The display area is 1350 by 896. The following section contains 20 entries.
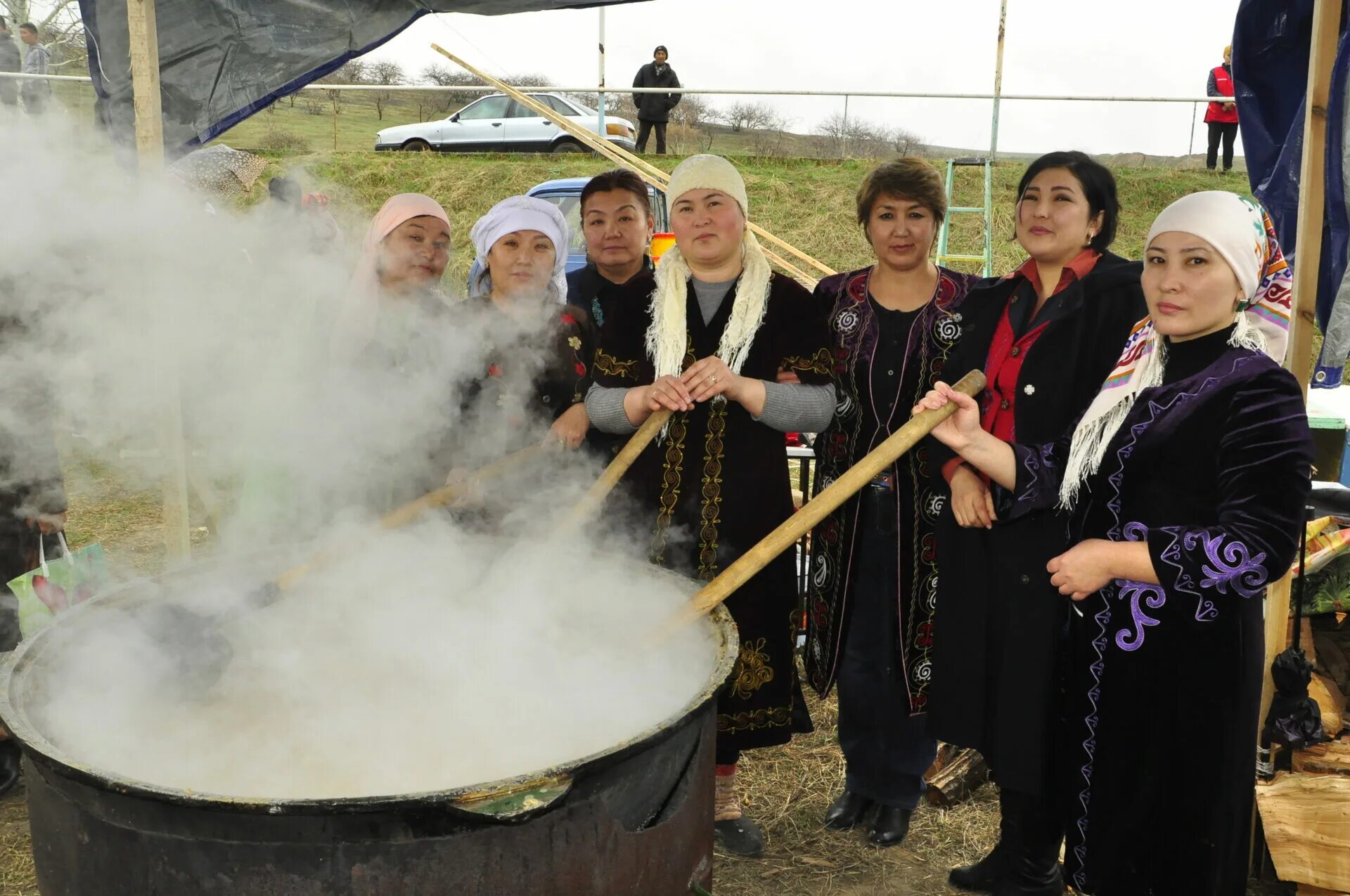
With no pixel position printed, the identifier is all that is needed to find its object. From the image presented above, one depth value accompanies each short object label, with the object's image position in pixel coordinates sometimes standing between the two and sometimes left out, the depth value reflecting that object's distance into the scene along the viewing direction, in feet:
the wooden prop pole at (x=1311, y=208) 7.81
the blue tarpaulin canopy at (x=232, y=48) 9.09
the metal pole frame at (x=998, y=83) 28.91
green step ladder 32.71
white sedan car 47.83
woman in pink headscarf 9.38
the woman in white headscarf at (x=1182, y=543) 5.69
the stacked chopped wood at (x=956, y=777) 10.19
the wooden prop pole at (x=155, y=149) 8.79
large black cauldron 4.55
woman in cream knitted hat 8.27
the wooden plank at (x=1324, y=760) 8.34
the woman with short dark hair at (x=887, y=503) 8.64
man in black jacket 43.42
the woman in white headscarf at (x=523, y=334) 9.61
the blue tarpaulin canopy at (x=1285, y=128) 7.68
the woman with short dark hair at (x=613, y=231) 10.71
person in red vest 39.58
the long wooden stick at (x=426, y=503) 7.48
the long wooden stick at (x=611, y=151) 32.01
